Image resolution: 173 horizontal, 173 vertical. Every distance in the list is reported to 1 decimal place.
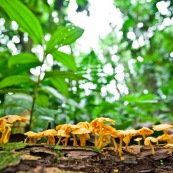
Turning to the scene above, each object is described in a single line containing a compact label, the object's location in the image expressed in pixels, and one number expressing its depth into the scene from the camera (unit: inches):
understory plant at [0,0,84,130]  9.2
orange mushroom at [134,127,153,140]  6.6
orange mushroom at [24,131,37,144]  6.7
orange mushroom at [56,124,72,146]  6.4
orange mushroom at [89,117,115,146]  6.3
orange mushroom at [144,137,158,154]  6.9
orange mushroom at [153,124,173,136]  6.6
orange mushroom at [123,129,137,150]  6.3
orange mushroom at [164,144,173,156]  6.7
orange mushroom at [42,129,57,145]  6.5
